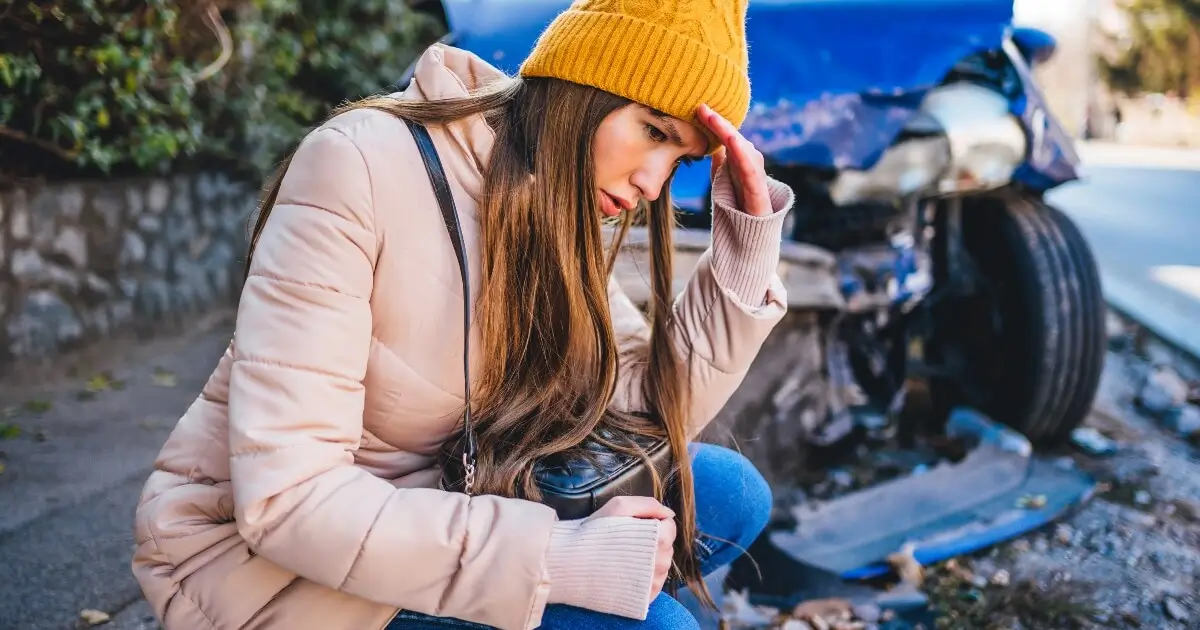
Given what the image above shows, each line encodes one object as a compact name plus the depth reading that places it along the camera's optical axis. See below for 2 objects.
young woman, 1.35
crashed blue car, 3.44
